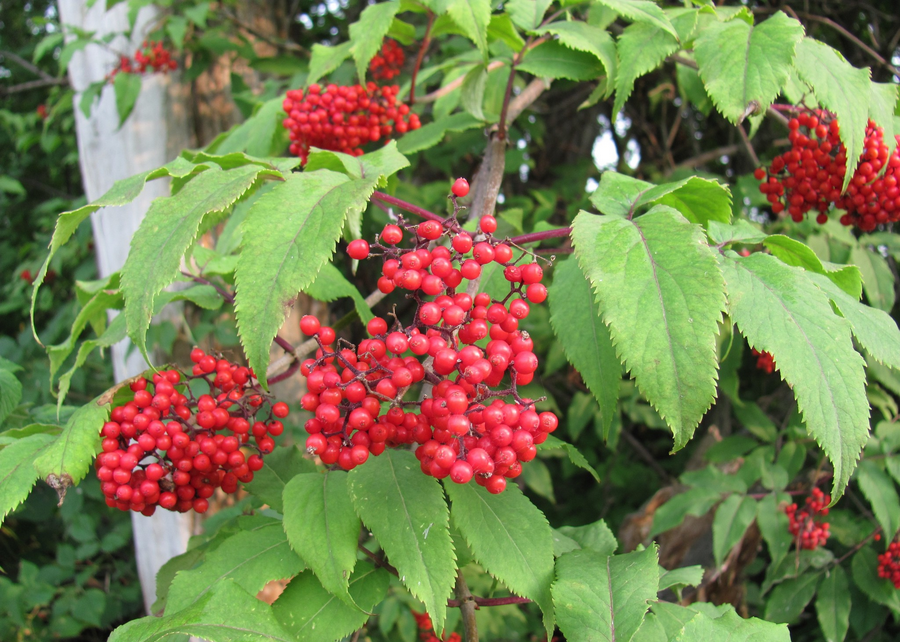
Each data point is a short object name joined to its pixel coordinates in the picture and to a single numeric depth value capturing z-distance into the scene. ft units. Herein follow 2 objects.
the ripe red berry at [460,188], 0.88
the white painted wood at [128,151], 2.09
